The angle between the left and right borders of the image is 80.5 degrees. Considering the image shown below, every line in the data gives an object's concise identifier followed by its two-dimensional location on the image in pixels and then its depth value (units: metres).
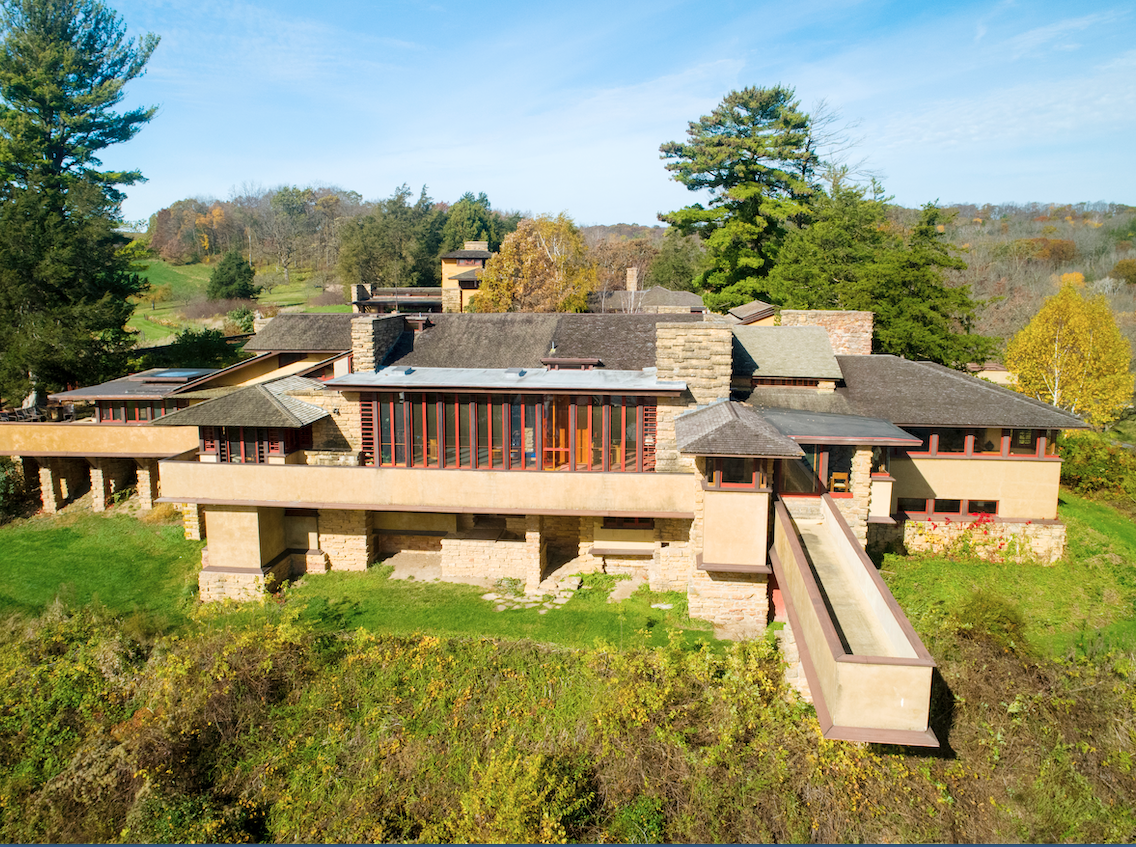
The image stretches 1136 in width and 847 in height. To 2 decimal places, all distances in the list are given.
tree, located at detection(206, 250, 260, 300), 55.41
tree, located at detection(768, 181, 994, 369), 26.12
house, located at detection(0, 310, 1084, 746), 14.62
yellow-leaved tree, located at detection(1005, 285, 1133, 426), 28.33
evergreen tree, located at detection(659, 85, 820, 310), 36.38
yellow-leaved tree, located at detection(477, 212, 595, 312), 35.12
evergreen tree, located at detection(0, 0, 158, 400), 25.89
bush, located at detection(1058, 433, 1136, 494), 23.33
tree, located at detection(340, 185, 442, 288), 60.22
